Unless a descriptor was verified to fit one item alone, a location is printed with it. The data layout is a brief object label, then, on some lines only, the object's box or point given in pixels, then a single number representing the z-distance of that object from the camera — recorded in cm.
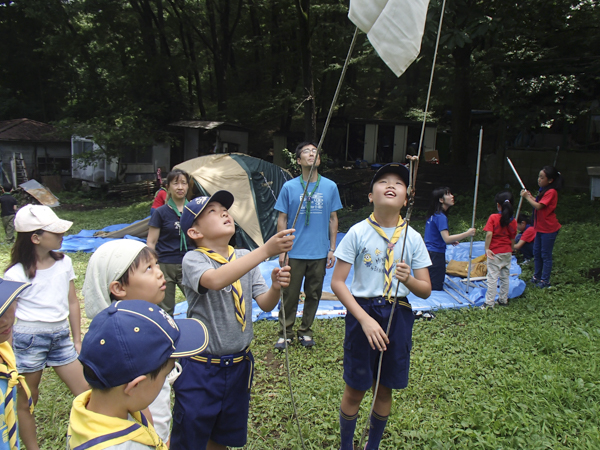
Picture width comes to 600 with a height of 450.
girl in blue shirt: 536
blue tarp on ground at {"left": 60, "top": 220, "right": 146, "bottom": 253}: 850
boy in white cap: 173
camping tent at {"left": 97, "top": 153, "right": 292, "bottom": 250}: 802
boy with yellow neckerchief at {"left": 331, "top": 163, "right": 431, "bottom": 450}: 226
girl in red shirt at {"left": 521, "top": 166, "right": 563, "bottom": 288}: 568
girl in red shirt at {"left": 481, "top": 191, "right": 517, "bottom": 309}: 507
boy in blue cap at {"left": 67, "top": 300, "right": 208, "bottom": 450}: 118
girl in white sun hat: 246
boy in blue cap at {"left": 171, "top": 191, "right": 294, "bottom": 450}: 189
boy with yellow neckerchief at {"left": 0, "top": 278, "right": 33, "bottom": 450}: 161
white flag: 175
